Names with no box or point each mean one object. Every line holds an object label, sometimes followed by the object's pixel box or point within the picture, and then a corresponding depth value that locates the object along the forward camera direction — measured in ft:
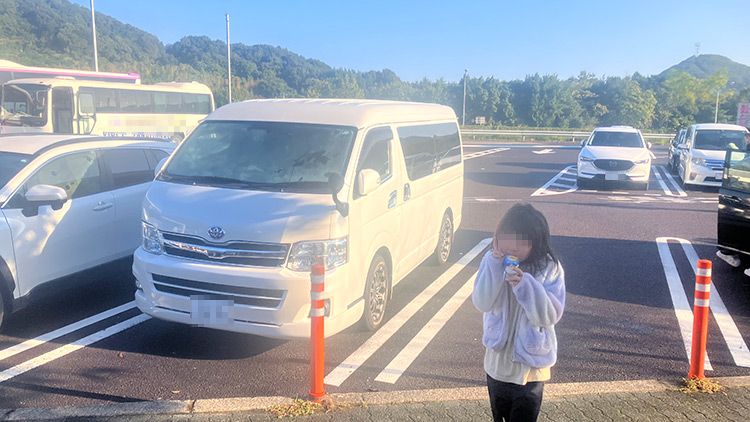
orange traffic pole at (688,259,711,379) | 13.67
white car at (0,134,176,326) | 16.70
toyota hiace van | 14.35
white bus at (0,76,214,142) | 59.98
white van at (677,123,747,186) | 51.08
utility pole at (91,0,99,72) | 98.77
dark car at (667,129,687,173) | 66.17
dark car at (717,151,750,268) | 20.10
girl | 8.33
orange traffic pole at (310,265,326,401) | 12.57
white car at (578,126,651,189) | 50.83
